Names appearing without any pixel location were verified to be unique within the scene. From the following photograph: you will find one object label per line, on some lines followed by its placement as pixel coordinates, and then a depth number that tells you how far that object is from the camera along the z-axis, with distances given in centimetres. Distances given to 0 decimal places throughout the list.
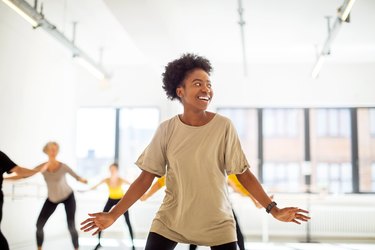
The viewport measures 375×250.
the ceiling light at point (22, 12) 407
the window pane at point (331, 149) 855
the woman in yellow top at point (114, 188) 579
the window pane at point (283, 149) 862
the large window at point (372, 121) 863
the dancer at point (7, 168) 389
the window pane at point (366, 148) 849
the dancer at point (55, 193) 511
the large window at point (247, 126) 877
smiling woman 163
